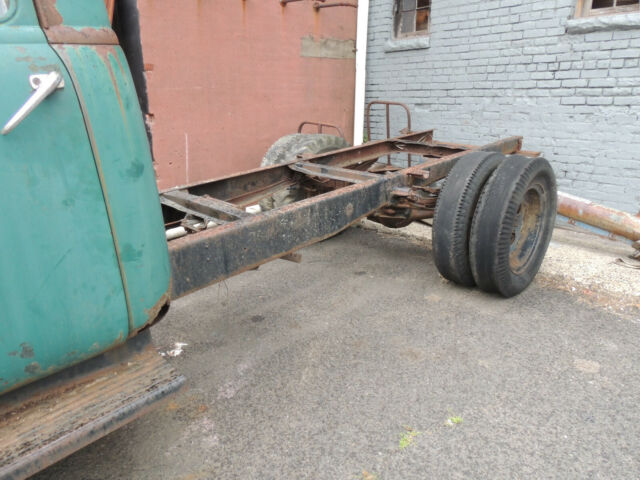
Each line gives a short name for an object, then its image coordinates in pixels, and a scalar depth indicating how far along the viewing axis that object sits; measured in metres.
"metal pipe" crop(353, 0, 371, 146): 6.86
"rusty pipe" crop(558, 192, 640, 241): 3.94
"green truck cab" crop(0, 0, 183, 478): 1.42
